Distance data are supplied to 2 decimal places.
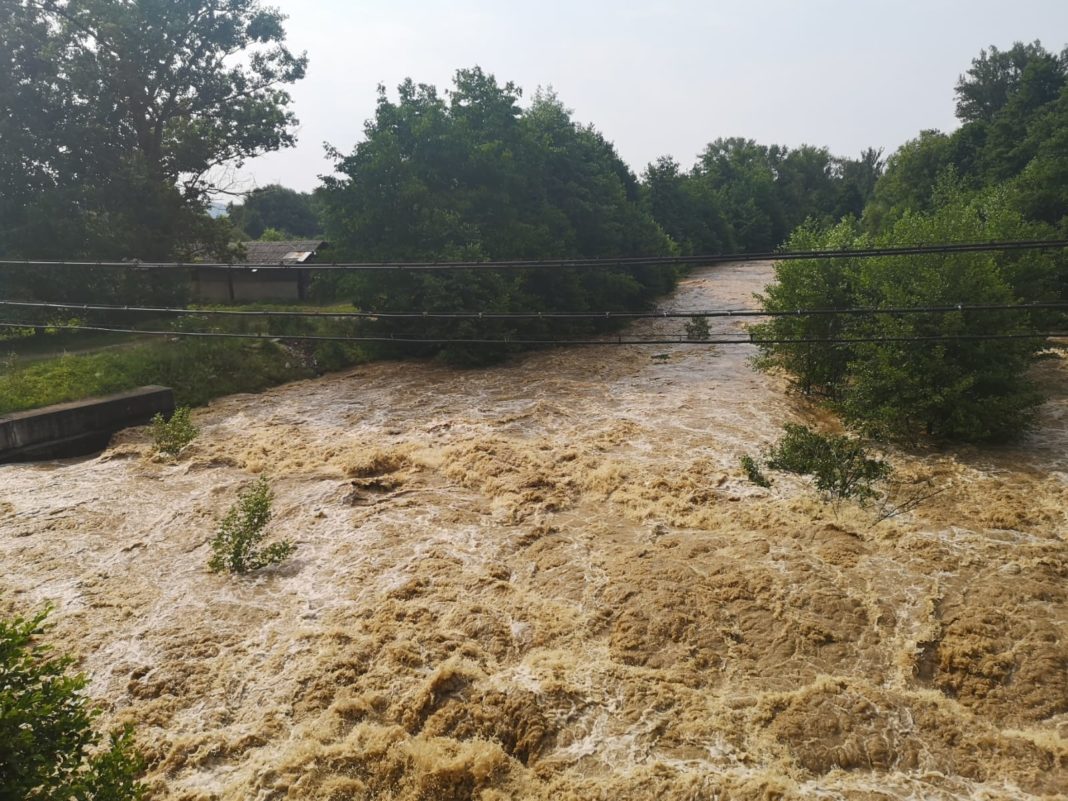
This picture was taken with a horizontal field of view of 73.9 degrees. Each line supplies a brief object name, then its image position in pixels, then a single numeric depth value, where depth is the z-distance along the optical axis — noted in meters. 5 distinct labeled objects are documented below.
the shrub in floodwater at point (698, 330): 25.91
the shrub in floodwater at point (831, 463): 12.70
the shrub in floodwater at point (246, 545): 10.89
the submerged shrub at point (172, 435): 16.08
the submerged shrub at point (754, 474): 13.21
